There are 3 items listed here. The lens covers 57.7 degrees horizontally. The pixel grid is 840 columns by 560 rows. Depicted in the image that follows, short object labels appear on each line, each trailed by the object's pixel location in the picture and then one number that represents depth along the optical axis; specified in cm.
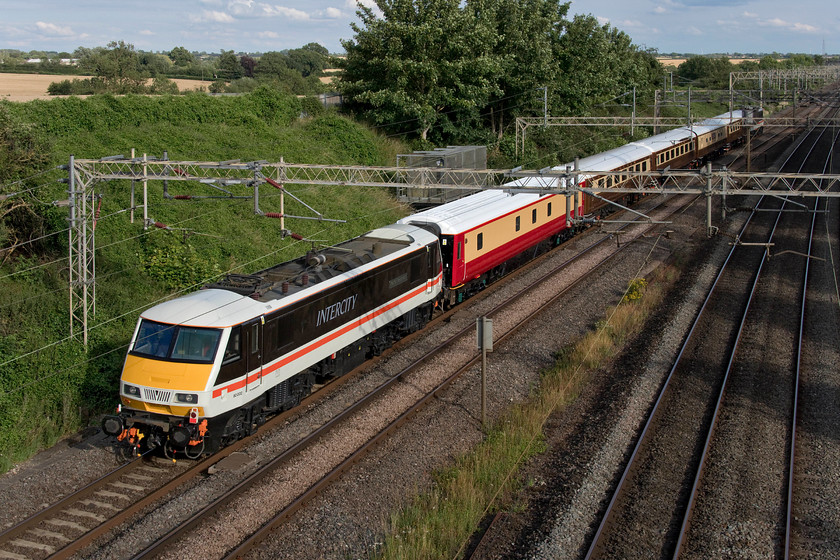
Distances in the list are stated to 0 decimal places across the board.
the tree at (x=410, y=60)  4034
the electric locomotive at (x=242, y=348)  1259
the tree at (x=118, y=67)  4362
